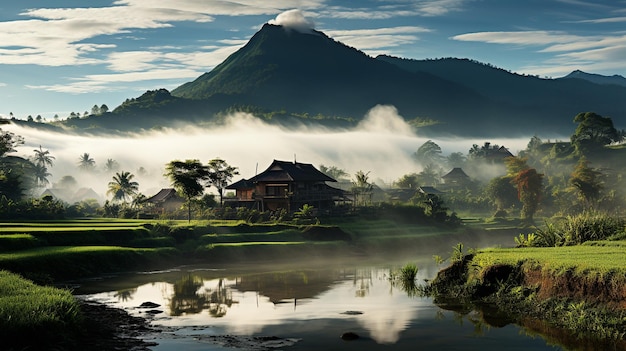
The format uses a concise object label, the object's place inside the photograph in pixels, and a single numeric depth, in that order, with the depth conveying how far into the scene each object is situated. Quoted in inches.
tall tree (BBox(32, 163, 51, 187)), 5551.2
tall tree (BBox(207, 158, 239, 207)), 3434.3
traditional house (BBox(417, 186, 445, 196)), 5113.2
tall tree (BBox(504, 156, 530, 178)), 4524.1
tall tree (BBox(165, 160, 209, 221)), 2962.6
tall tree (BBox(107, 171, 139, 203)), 4446.4
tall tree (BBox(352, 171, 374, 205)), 4153.1
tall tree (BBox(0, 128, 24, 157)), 3225.9
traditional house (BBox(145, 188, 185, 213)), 3747.0
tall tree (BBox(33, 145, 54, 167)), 6407.5
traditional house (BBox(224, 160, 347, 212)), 3344.0
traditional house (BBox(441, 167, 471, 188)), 6048.2
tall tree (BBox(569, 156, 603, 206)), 3506.6
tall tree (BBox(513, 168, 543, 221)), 3895.2
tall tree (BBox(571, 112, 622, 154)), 5398.6
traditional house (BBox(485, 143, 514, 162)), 7125.5
